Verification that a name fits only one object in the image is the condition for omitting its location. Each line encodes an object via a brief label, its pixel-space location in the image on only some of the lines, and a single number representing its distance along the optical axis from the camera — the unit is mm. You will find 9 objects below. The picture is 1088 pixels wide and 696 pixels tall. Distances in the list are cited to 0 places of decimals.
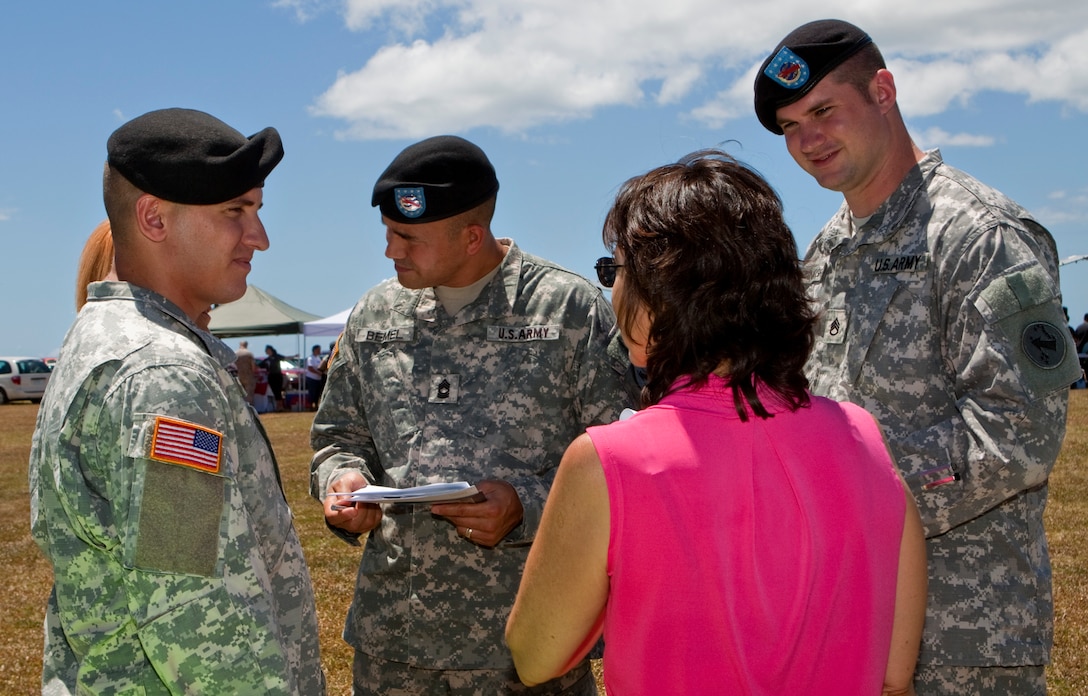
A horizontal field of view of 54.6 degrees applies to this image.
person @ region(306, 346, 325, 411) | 26922
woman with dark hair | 1670
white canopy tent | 25172
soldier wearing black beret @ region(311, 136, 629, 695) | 3264
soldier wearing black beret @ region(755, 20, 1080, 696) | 2518
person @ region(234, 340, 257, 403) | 21058
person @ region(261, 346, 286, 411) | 27750
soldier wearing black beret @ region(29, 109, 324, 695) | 1788
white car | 33438
